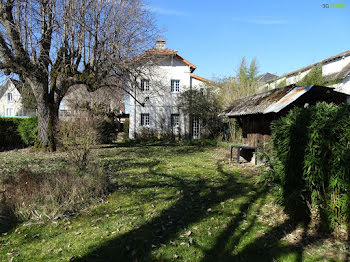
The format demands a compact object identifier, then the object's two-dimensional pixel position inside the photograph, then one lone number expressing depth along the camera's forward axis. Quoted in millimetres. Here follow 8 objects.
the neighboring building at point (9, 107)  43875
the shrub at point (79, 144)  7566
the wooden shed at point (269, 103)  9273
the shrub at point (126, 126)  28047
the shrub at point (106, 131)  19625
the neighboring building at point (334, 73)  19784
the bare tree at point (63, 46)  11391
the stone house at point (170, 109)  25453
